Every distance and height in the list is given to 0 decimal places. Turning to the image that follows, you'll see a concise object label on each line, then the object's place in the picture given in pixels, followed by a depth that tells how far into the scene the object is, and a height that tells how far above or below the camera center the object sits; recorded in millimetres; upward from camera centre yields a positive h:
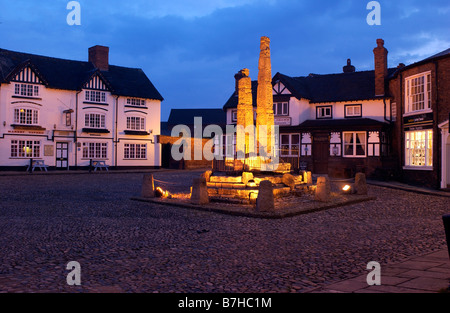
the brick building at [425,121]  19188 +2170
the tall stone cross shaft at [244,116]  16062 +1832
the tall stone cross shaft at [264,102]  15633 +2340
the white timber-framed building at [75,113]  32406 +4231
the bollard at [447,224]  4570 -684
